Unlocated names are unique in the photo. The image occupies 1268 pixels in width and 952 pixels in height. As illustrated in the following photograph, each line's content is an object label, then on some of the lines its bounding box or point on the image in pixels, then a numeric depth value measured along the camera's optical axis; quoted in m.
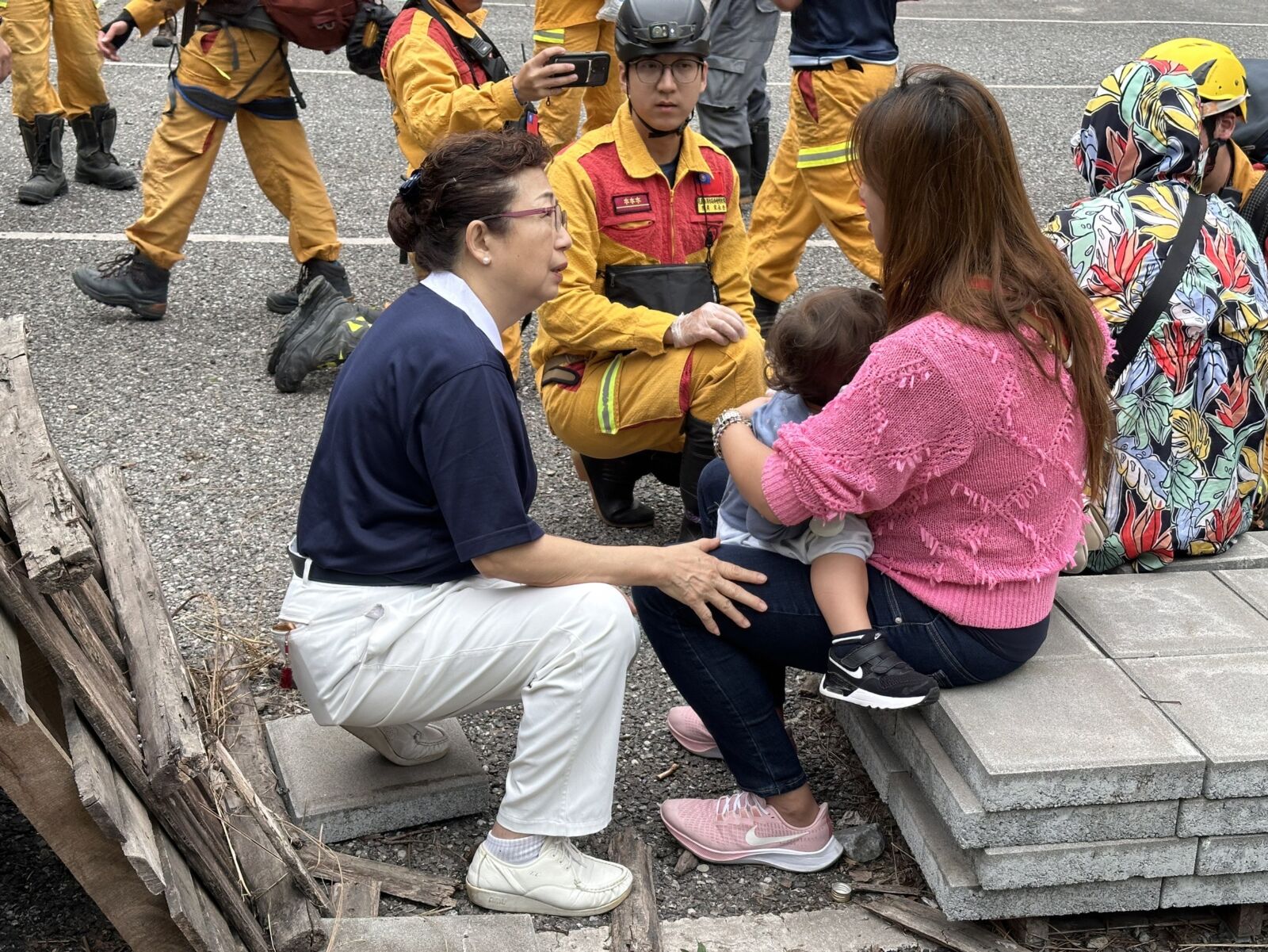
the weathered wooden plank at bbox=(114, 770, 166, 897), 2.03
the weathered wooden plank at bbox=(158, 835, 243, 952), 2.12
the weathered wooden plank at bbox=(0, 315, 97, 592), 2.05
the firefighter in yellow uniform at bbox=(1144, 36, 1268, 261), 3.31
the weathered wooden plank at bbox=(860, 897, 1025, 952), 2.62
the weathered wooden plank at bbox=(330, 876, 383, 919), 2.62
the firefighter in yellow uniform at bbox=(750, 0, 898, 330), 5.10
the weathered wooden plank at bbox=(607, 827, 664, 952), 2.61
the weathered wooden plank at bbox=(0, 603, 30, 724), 1.98
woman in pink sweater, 2.40
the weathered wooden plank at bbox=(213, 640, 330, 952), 2.42
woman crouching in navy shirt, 2.50
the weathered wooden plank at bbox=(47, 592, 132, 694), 2.48
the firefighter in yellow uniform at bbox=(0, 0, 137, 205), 6.82
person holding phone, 4.27
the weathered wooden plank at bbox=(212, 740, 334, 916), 2.48
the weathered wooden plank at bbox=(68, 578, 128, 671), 2.83
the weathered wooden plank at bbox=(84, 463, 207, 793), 2.21
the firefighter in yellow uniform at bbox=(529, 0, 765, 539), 3.73
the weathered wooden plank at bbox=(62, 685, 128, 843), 2.01
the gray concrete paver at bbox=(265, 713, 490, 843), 2.87
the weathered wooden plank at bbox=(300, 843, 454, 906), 2.71
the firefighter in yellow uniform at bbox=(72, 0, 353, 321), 5.25
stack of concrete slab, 2.44
